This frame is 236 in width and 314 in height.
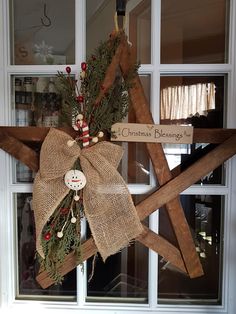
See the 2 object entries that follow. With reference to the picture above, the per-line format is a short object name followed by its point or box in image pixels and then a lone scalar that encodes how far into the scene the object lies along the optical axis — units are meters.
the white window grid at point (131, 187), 0.97
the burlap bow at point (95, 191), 0.85
